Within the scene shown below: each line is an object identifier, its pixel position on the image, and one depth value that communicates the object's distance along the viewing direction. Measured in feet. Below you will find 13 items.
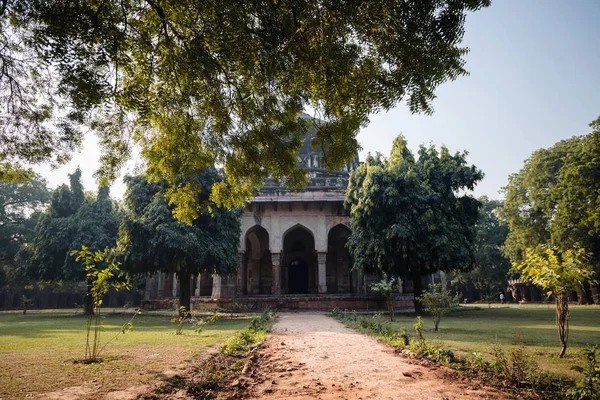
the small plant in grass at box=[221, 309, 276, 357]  20.09
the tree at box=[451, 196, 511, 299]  111.24
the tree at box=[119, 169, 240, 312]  45.27
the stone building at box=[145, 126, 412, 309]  64.44
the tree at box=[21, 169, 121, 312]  59.93
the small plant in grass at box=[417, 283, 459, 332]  29.76
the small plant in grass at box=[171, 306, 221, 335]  27.91
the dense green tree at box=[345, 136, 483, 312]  46.32
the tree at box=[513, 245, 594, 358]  17.28
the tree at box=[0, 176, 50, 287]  90.00
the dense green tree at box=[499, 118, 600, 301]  51.16
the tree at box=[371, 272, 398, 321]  41.13
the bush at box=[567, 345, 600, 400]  9.89
